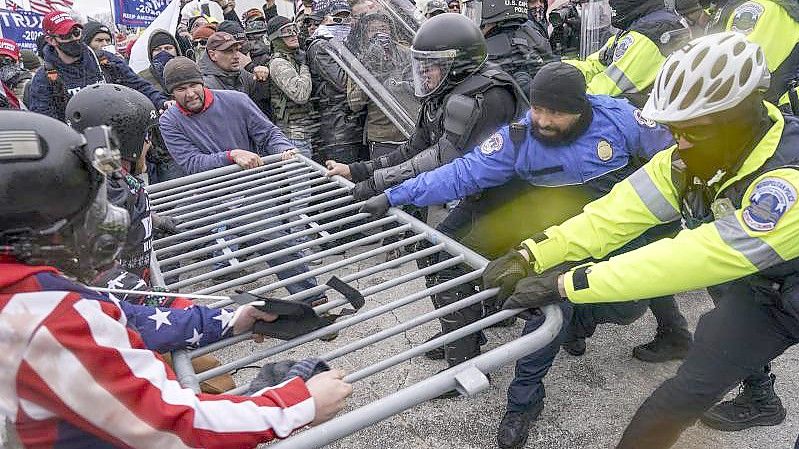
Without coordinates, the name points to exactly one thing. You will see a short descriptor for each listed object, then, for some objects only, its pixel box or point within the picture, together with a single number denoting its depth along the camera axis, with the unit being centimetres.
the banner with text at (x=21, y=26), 866
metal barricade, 146
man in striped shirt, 104
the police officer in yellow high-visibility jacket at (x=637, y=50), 367
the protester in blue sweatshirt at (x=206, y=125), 359
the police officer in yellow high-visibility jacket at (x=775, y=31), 322
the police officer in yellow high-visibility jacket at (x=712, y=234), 168
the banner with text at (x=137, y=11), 891
